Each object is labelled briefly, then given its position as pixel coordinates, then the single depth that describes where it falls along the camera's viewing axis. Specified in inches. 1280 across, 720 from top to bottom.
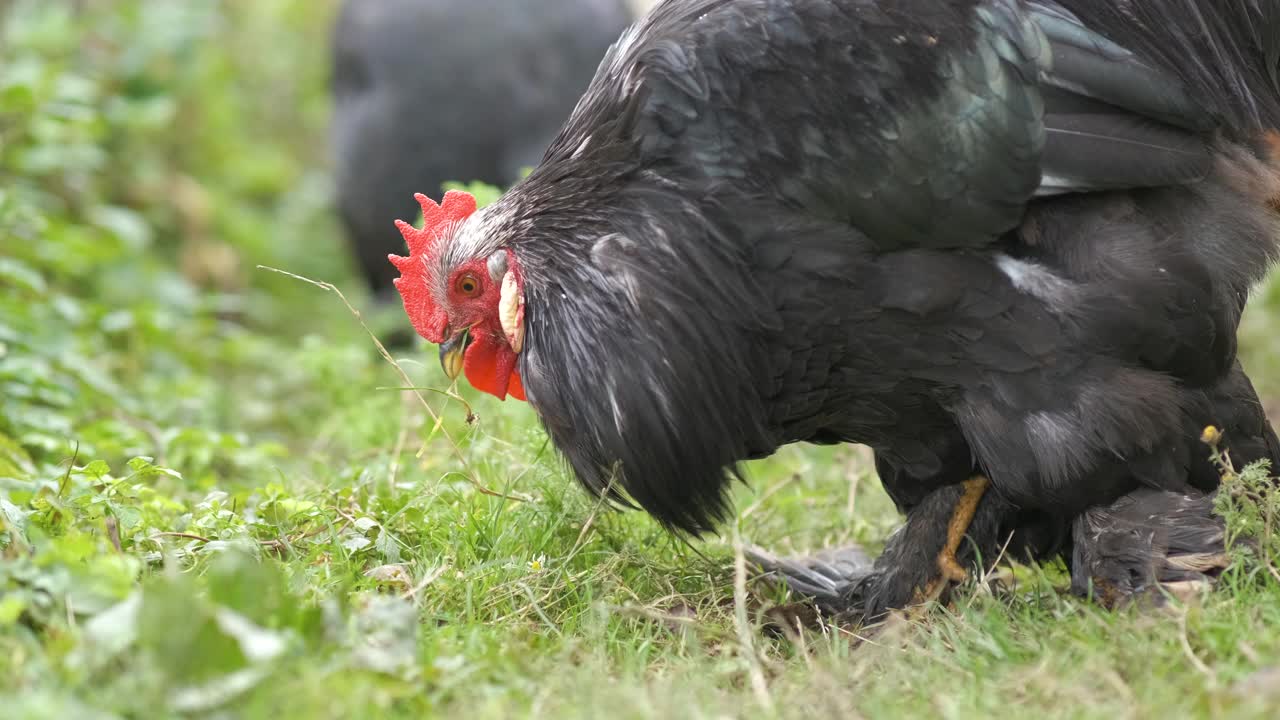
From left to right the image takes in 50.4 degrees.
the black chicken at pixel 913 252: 133.7
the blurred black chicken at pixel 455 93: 301.7
